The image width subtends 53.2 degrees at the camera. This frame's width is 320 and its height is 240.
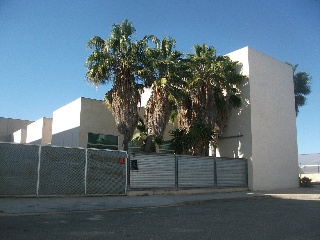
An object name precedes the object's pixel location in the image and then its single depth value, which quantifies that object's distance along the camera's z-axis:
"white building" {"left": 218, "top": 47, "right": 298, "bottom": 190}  21.70
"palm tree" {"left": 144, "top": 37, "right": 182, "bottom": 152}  18.89
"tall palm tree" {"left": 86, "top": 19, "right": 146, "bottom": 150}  17.97
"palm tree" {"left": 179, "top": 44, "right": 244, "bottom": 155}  21.59
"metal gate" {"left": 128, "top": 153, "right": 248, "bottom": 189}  16.19
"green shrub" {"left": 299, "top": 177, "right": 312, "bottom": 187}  24.77
